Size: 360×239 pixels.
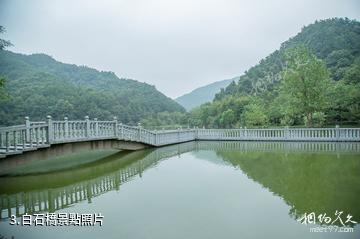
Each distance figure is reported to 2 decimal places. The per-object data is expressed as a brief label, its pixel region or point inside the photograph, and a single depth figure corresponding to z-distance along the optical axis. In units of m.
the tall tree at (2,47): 7.50
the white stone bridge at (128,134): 7.77
